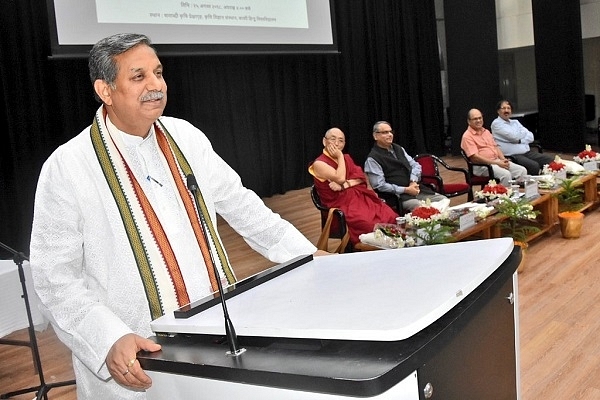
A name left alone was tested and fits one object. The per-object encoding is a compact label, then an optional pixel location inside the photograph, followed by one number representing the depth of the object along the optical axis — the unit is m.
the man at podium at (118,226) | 1.16
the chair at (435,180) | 5.70
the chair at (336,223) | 4.22
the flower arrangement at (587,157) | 5.89
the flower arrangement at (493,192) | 4.61
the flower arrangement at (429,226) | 3.81
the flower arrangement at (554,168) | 5.40
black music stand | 2.48
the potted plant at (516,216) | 4.29
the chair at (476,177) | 5.99
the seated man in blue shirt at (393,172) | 5.09
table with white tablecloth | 2.67
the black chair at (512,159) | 6.66
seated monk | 4.53
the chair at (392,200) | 5.07
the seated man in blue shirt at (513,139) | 6.65
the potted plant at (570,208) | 4.93
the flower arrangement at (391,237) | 3.75
